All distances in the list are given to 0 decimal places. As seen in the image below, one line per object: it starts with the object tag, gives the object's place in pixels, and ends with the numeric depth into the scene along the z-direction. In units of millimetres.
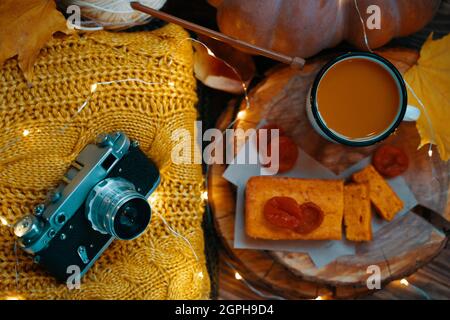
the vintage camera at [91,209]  880
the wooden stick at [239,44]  1001
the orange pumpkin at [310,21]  1032
